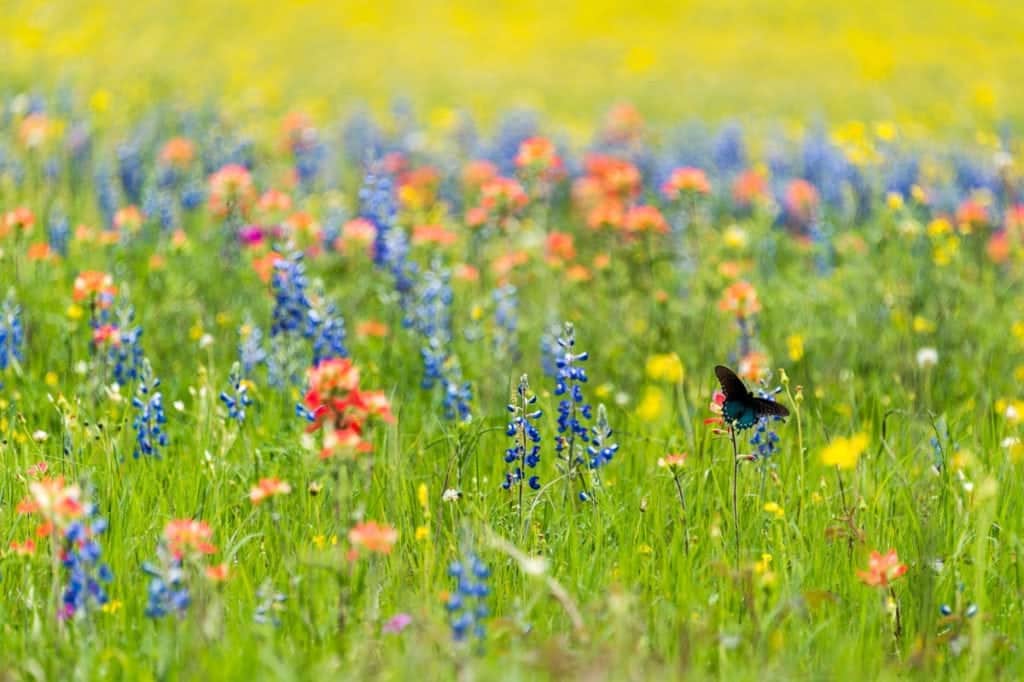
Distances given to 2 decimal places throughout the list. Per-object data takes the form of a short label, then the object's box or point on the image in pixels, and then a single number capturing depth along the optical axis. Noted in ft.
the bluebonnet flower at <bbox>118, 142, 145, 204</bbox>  48.16
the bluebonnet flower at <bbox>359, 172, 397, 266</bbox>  34.73
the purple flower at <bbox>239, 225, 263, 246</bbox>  35.40
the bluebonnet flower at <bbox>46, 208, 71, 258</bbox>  37.52
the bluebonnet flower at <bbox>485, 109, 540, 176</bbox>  58.48
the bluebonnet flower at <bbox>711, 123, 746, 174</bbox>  61.21
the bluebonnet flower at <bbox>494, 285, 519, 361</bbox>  30.25
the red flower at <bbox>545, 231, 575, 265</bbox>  37.63
